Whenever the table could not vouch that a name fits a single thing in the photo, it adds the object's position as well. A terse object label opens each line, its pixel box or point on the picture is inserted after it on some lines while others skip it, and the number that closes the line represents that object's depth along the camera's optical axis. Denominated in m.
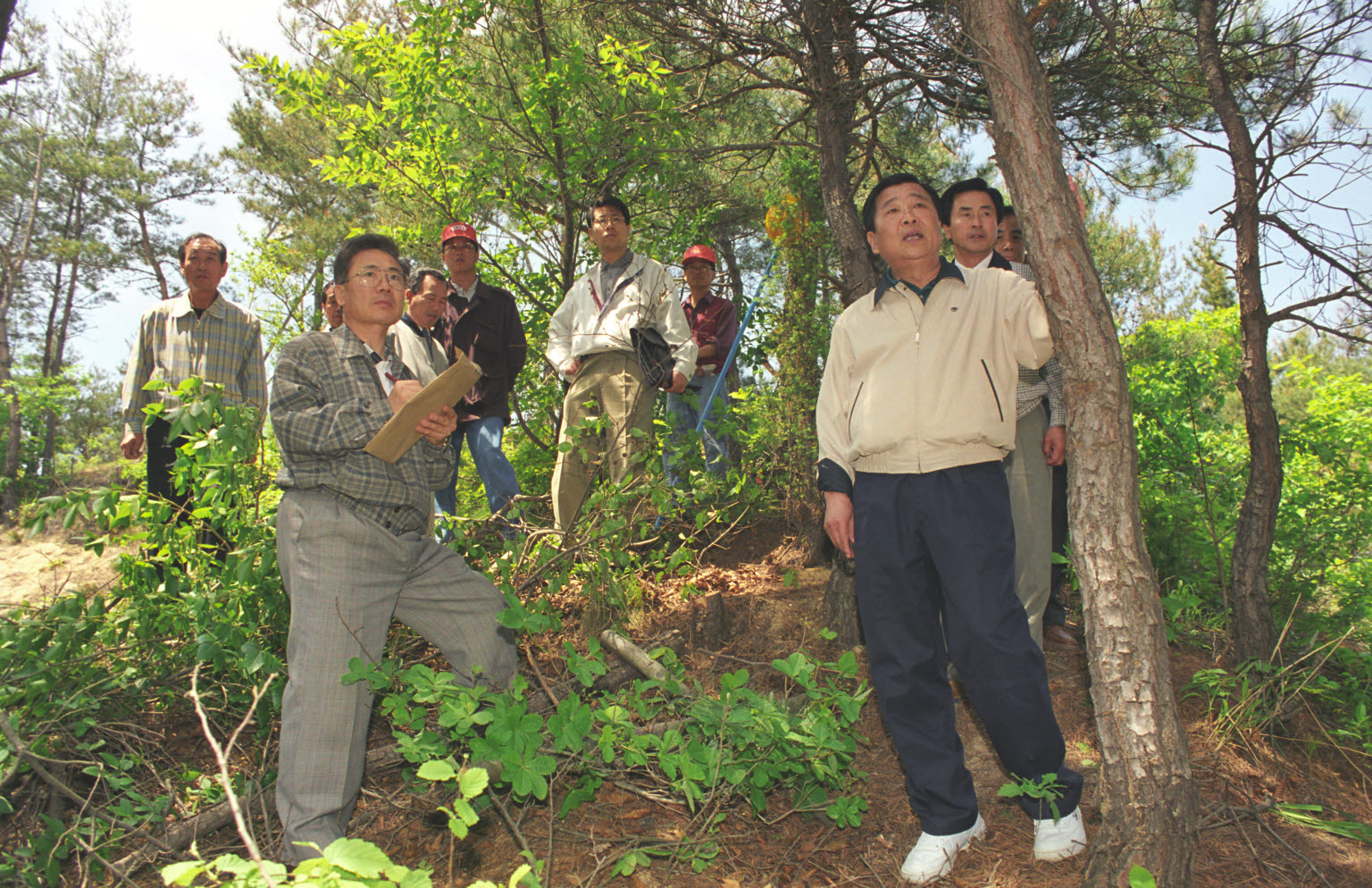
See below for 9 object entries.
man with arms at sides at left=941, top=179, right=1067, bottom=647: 3.12
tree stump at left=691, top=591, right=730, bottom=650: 4.11
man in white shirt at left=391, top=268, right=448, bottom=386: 3.43
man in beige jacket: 2.33
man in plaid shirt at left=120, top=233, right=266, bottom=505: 4.25
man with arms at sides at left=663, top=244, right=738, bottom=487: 5.43
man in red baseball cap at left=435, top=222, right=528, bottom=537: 4.67
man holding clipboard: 2.42
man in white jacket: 4.44
